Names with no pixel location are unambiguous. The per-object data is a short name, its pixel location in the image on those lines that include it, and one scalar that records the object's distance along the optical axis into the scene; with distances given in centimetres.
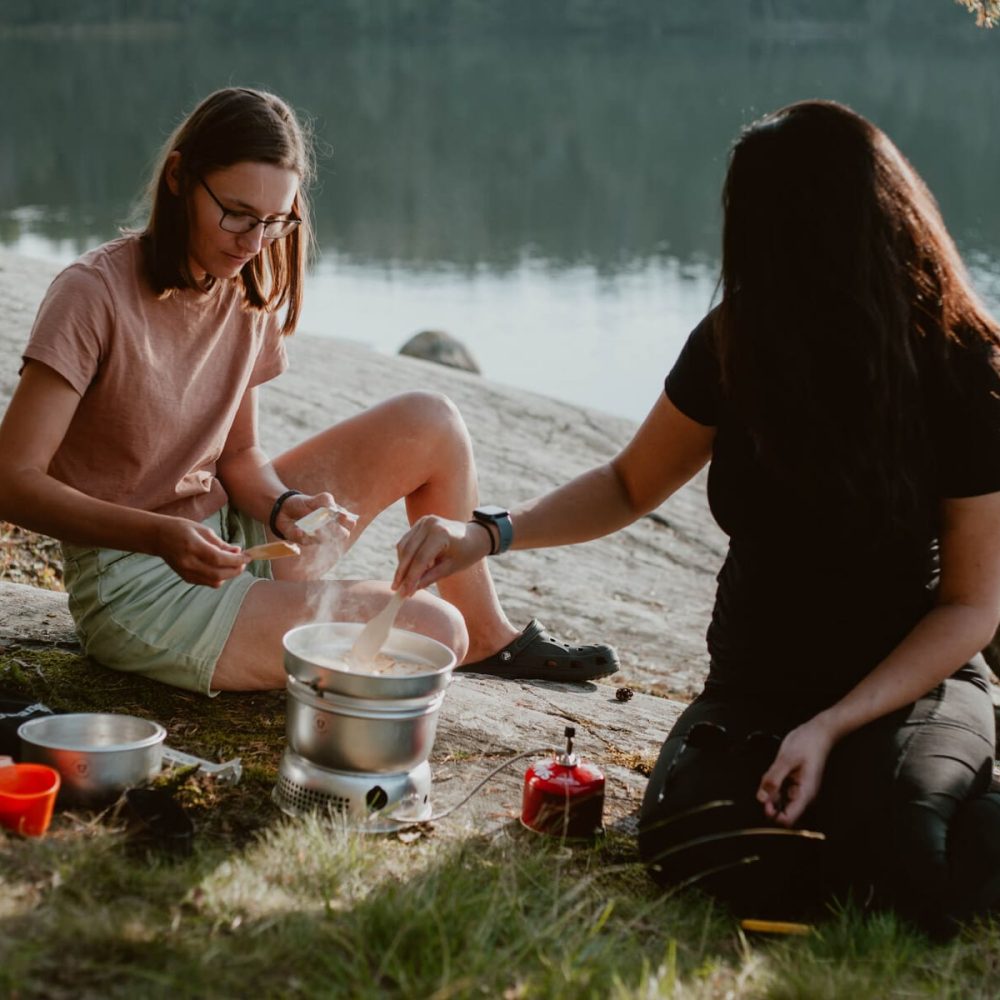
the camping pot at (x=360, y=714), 282
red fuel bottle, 300
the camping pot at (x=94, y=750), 279
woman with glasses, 322
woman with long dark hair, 279
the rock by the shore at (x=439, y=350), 1209
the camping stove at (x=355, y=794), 290
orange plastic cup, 260
